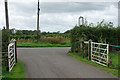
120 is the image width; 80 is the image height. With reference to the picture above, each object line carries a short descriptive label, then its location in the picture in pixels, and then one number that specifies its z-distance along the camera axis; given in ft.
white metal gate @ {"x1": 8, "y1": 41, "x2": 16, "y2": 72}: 26.10
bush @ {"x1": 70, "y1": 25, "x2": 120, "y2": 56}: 44.70
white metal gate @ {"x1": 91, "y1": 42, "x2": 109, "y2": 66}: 32.86
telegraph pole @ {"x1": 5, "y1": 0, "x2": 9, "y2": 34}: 44.88
